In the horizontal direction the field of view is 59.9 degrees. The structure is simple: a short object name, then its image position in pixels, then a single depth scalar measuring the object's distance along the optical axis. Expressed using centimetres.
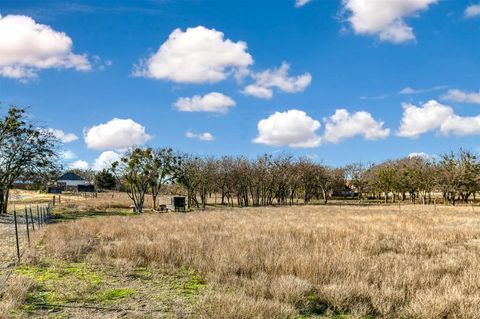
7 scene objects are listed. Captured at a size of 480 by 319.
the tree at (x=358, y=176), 8056
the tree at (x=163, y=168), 4794
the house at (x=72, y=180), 13568
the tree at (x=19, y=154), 3522
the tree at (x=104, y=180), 9906
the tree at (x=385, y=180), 7138
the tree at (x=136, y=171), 4544
